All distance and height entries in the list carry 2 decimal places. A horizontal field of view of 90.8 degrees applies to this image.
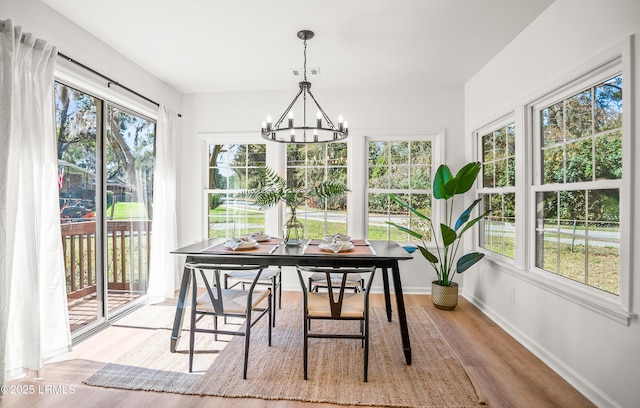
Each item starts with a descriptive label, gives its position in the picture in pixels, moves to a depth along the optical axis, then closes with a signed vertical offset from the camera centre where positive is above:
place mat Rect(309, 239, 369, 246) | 2.91 -0.39
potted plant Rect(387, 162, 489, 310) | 3.18 -0.37
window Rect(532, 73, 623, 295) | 1.93 +0.12
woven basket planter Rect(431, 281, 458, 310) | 3.42 -1.05
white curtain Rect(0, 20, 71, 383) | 1.92 -0.06
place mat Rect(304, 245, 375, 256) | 2.42 -0.40
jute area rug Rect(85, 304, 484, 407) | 1.94 -1.18
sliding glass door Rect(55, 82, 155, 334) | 2.67 +0.00
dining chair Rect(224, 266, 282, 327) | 2.90 -0.70
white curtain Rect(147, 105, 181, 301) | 3.57 -0.13
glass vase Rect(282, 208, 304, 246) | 2.82 -0.28
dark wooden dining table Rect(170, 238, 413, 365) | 2.35 -0.43
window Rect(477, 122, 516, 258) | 3.05 +0.12
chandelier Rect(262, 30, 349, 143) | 2.49 +0.62
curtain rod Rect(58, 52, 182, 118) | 2.47 +1.15
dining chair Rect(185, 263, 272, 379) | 2.08 -0.72
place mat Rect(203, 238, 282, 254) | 2.48 -0.38
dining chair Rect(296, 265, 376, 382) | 2.04 -0.74
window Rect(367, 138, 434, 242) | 4.07 +0.26
